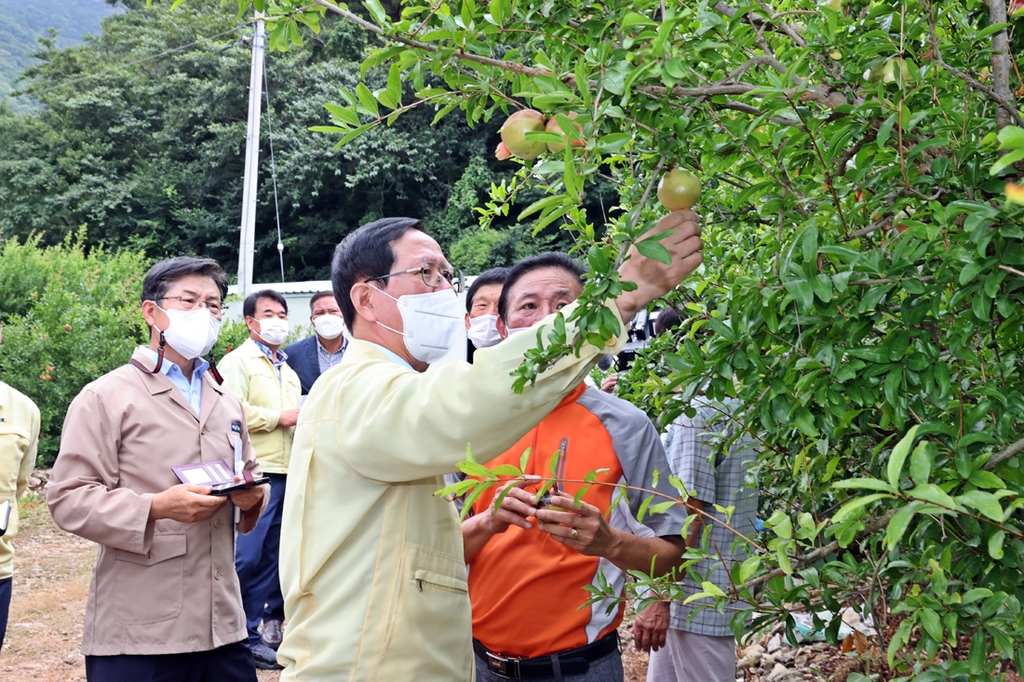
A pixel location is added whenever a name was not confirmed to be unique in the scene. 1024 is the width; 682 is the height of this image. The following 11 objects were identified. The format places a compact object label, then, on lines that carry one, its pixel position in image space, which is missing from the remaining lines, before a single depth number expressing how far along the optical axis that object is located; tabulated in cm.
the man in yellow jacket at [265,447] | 495
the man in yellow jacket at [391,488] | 156
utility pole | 1573
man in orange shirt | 230
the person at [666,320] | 354
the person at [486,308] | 402
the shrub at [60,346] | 960
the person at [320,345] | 578
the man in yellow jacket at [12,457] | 340
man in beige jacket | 267
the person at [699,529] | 315
